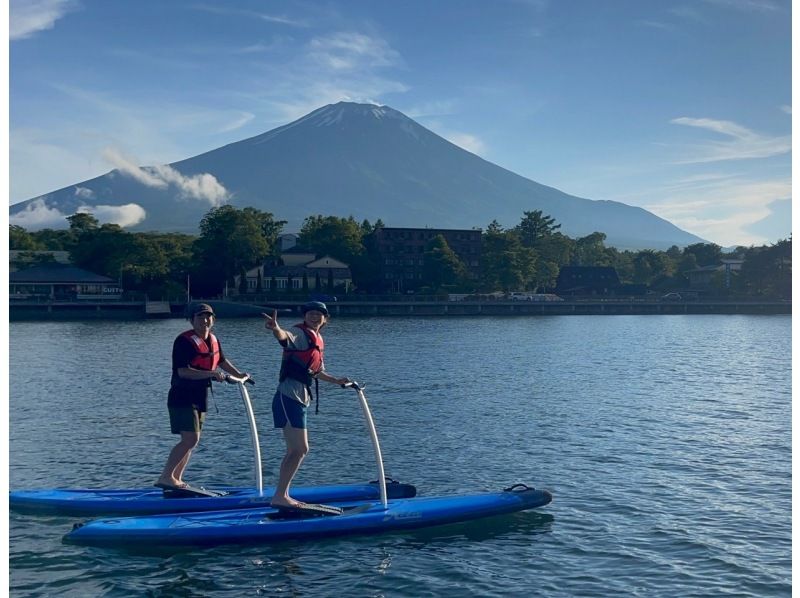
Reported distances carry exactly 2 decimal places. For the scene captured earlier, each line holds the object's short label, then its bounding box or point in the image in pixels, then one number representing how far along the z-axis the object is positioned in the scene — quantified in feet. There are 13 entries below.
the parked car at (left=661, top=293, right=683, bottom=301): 462.84
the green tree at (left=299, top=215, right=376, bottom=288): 460.96
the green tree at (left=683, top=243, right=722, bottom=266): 592.19
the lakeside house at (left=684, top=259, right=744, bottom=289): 531.41
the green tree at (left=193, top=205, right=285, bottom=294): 419.74
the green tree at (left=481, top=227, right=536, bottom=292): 438.40
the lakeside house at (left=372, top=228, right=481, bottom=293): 466.70
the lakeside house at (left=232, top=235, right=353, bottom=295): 440.86
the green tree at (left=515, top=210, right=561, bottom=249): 562.17
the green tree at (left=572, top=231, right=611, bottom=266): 607.12
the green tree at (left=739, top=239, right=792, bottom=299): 449.06
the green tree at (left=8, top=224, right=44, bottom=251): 488.85
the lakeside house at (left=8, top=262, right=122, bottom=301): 376.48
